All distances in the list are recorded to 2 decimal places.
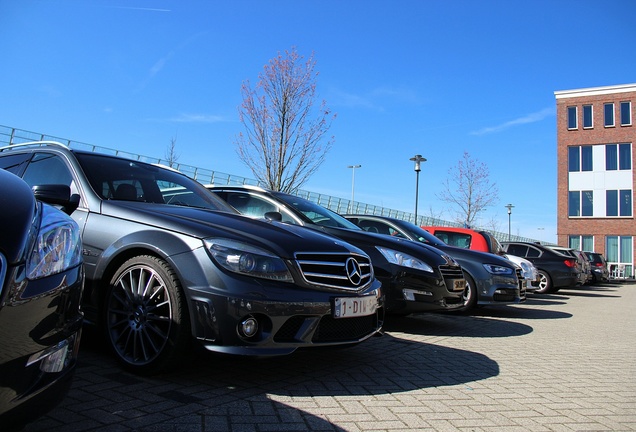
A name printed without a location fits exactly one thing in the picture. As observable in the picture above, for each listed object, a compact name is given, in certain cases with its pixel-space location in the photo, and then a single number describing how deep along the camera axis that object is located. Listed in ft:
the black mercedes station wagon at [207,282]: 10.44
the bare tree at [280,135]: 53.93
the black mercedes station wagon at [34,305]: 5.90
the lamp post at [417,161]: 71.20
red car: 35.53
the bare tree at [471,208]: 111.96
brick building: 121.39
